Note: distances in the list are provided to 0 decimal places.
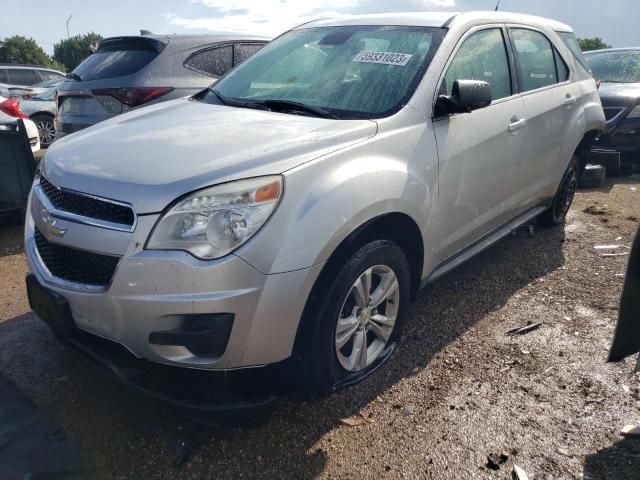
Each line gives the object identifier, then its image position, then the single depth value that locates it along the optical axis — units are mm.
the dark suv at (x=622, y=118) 7141
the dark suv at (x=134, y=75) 5000
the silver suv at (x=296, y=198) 2027
